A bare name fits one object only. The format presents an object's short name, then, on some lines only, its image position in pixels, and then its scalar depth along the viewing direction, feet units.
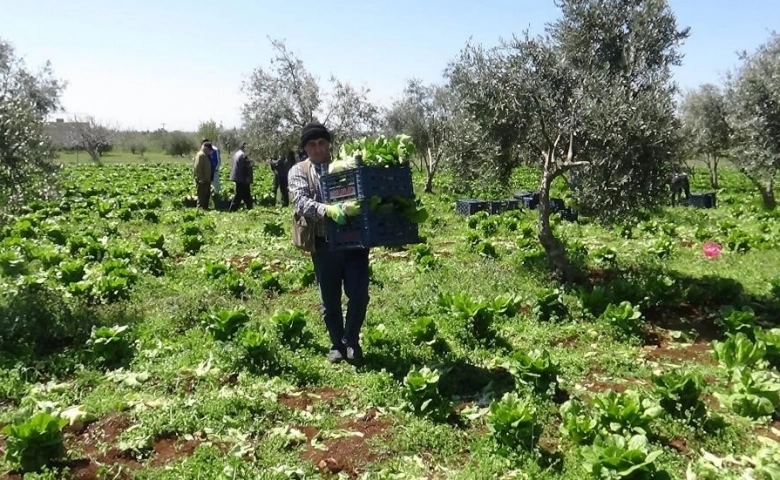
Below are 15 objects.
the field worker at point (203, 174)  58.13
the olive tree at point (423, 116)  87.15
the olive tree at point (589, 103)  26.66
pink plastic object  36.60
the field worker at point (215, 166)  62.80
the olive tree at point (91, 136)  186.26
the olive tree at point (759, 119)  48.14
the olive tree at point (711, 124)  83.25
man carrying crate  18.56
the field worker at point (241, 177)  59.00
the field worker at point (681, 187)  61.59
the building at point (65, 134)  247.29
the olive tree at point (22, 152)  24.70
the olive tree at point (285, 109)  70.13
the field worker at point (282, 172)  66.28
